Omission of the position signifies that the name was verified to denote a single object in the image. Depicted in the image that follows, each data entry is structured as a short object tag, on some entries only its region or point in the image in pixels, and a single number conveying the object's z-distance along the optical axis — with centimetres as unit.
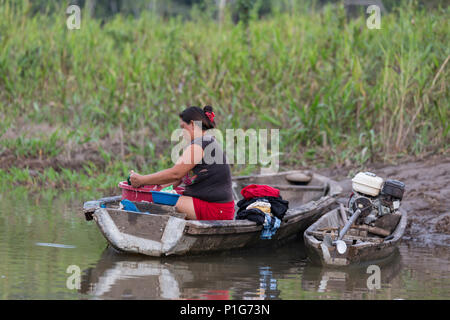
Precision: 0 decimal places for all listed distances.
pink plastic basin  1278
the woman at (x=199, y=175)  1246
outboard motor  1364
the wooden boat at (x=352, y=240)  1198
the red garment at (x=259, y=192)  1370
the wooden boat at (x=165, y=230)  1191
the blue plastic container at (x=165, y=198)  1268
